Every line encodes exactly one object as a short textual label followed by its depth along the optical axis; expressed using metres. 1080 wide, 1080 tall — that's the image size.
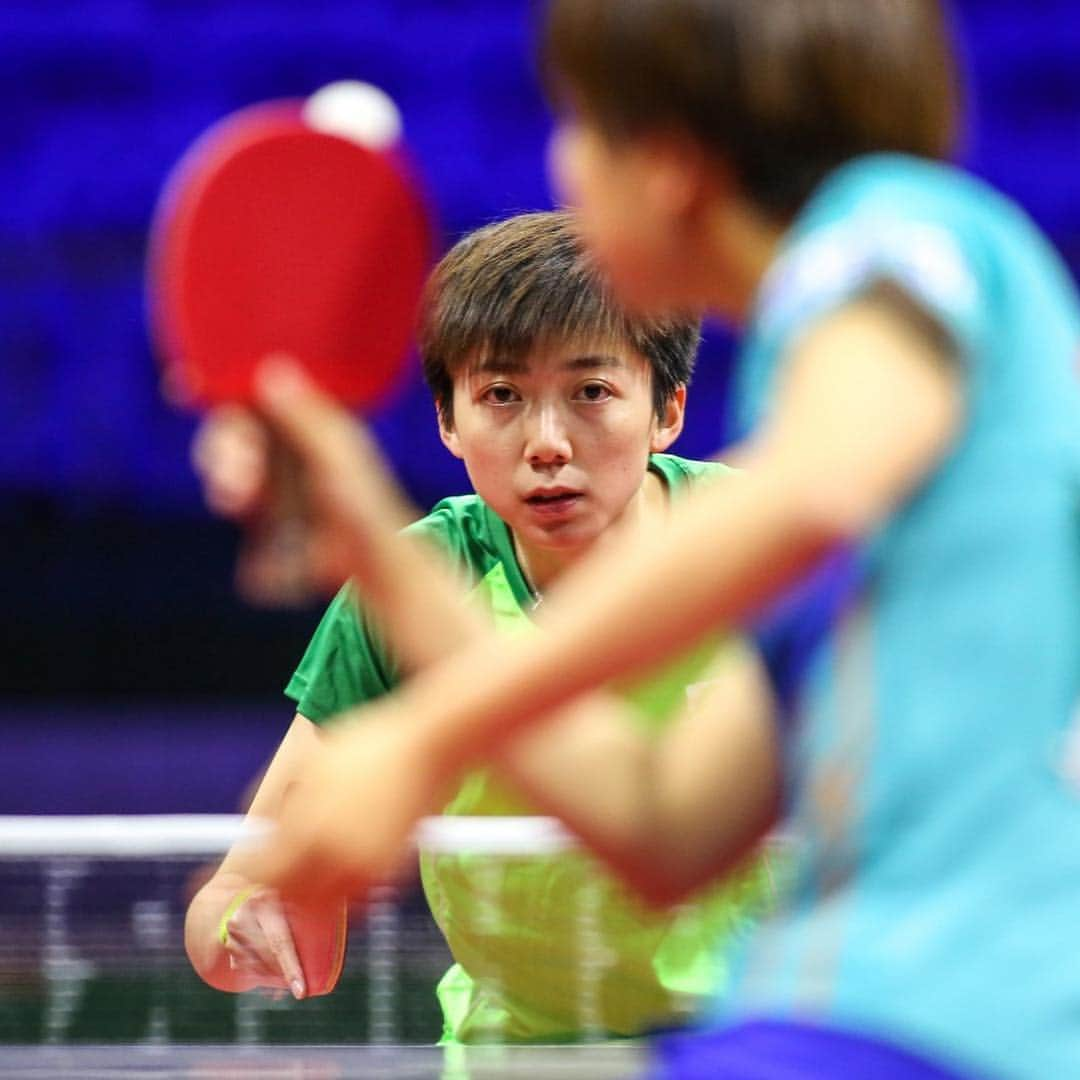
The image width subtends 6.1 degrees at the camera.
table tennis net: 6.59
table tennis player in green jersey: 6.54
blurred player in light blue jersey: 4.97
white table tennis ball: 5.94
